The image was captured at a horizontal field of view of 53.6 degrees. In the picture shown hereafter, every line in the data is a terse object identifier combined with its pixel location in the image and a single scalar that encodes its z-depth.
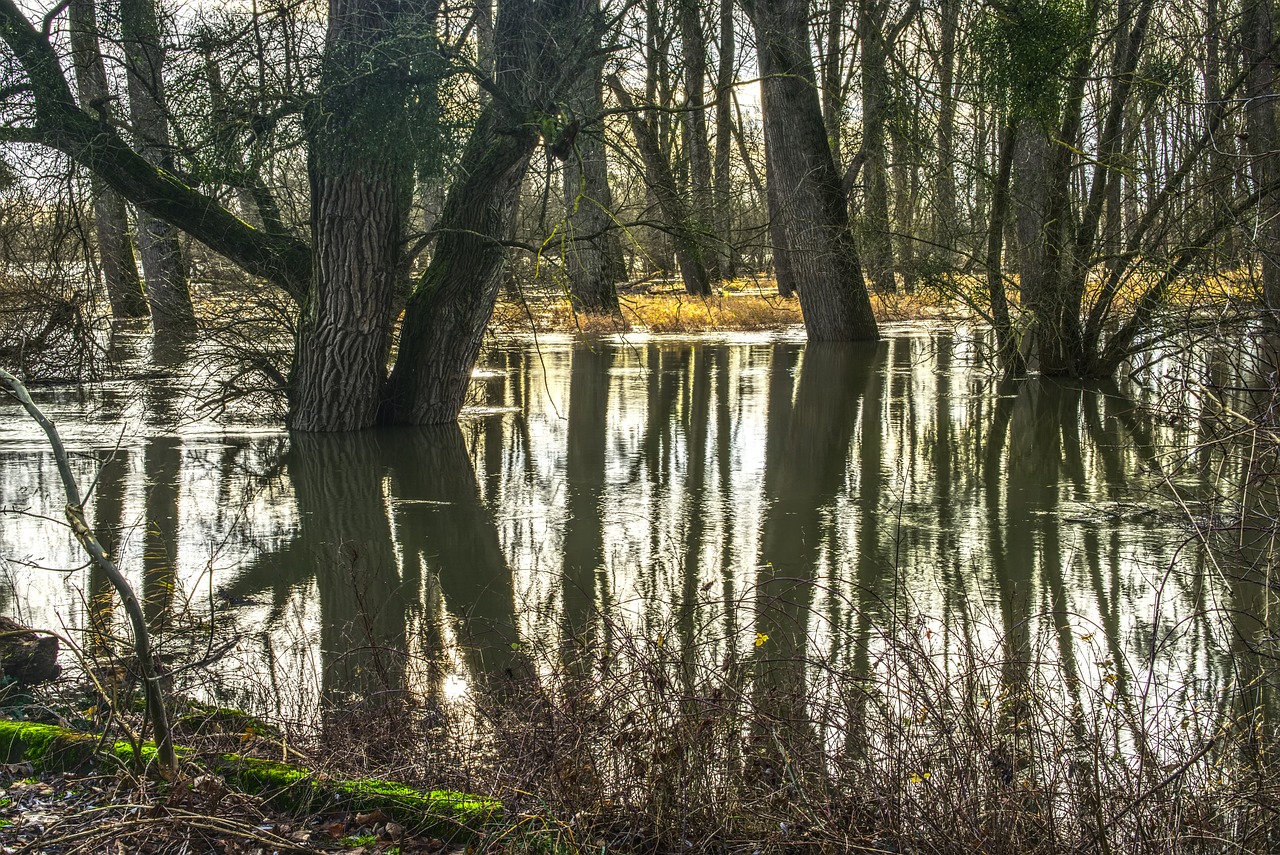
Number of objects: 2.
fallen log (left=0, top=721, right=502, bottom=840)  3.78
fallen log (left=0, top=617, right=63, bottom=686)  5.33
